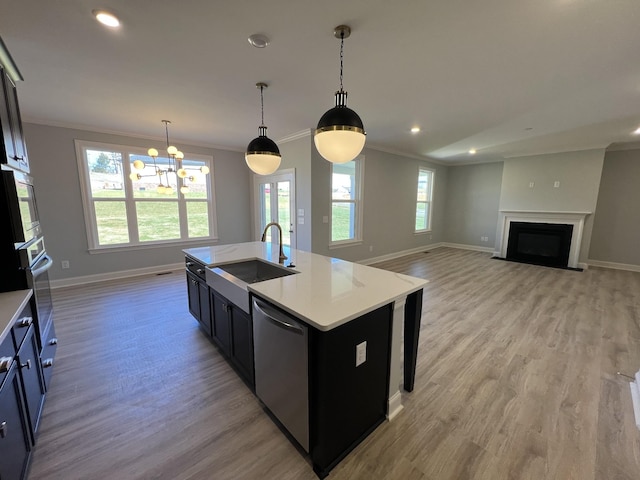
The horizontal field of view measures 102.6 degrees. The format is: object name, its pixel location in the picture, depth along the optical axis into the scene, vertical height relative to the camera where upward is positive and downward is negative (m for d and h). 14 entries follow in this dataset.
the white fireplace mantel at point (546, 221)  5.52 -0.37
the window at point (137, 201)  4.39 +0.06
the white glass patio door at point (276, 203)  5.02 +0.03
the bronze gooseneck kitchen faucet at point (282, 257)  2.39 -0.49
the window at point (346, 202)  5.11 +0.05
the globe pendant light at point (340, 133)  1.60 +0.45
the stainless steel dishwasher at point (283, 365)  1.38 -0.95
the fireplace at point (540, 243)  5.70 -0.90
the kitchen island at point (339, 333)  1.32 -0.78
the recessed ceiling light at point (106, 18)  1.65 +1.22
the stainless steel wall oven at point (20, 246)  1.59 -0.27
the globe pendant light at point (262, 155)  2.46 +0.47
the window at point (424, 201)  7.27 +0.10
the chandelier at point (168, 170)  3.69 +0.56
